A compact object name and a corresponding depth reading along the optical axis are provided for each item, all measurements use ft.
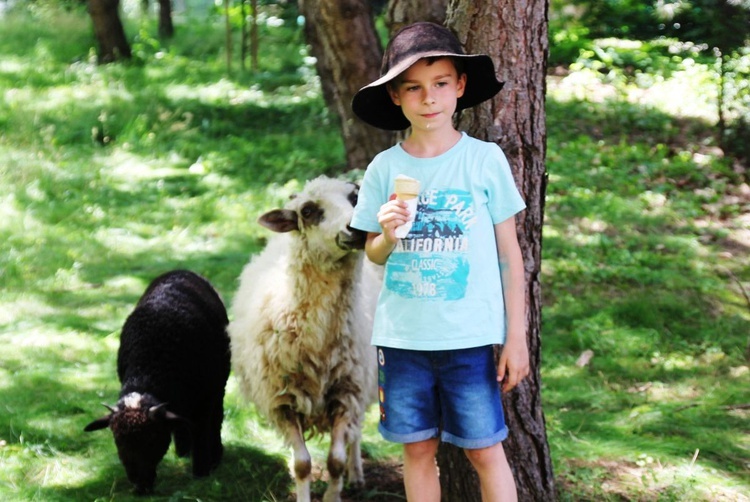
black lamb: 15.29
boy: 10.36
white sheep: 14.58
